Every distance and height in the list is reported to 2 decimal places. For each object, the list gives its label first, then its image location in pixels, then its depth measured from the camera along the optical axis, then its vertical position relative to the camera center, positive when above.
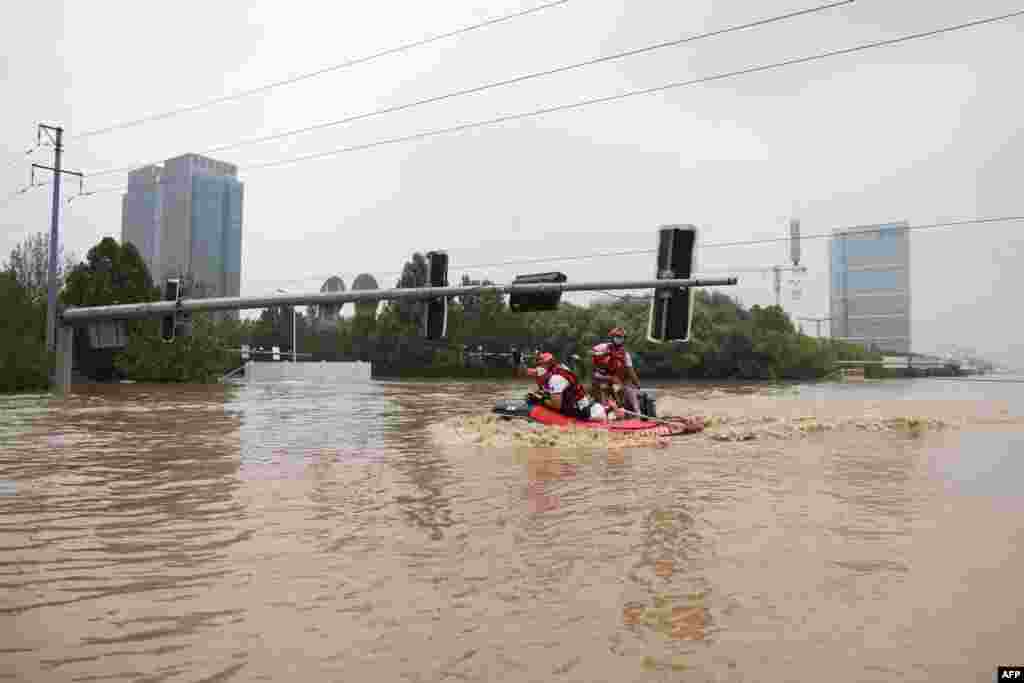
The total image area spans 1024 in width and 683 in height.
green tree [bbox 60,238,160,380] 44.41 +3.75
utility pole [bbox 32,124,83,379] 27.12 +4.23
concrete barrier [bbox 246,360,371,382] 60.28 -1.75
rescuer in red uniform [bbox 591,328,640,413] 14.74 -0.24
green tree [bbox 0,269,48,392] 28.25 -0.25
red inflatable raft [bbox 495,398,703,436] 13.59 -1.23
